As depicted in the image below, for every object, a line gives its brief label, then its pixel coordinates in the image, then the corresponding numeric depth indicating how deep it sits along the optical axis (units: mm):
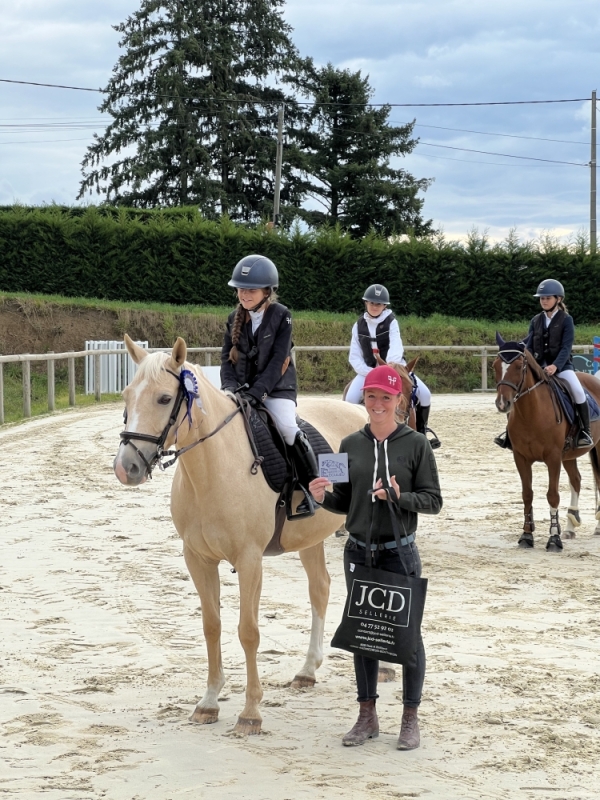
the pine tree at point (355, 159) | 45125
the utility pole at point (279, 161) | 39344
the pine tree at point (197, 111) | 42375
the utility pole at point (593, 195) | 37406
